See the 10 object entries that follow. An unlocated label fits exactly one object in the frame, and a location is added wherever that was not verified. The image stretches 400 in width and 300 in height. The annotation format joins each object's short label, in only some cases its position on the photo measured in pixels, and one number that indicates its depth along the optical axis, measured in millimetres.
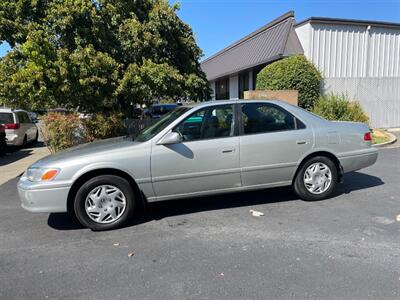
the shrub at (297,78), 12641
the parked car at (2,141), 11406
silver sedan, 4391
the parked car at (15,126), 12977
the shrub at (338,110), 11922
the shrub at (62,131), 9570
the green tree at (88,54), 9141
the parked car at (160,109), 17844
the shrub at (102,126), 9820
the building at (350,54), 13805
